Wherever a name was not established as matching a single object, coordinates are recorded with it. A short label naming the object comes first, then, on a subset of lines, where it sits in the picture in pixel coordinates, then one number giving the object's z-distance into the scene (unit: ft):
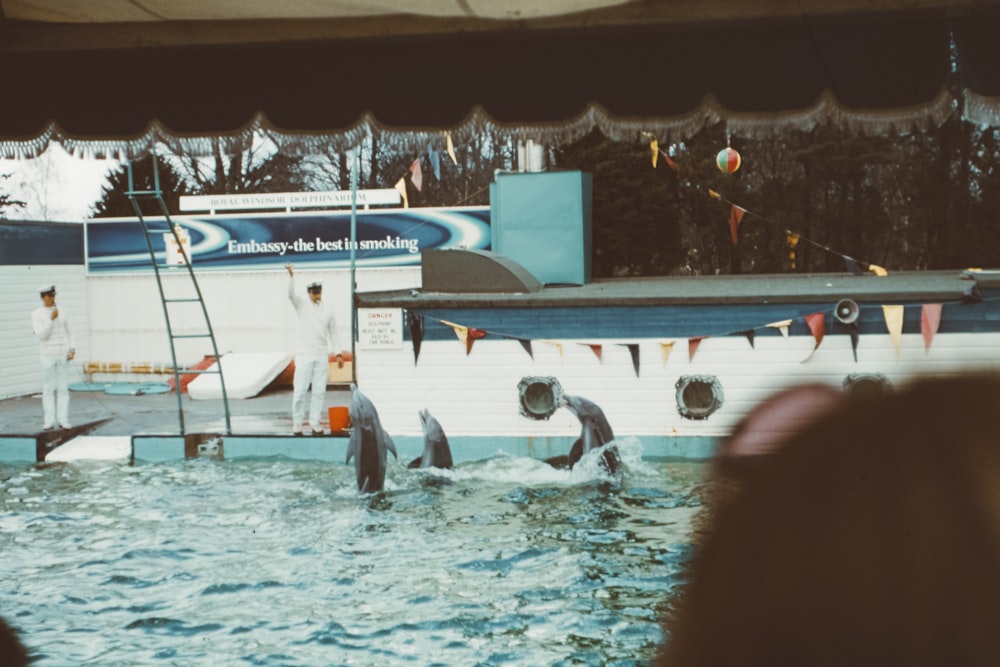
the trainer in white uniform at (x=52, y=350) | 47.57
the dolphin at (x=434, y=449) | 41.19
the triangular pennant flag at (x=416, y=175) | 47.70
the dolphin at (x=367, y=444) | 38.06
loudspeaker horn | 38.81
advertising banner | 67.05
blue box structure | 48.62
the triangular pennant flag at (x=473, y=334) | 41.91
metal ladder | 36.80
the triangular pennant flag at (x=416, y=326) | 42.22
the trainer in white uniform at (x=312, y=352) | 45.47
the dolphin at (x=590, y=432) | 40.45
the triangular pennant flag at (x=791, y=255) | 71.56
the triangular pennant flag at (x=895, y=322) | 38.70
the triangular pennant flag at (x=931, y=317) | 38.37
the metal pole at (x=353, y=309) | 39.18
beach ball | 53.90
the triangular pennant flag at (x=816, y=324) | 39.37
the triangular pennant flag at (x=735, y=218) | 53.93
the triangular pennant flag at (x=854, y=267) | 51.70
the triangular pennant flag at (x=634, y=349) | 41.14
